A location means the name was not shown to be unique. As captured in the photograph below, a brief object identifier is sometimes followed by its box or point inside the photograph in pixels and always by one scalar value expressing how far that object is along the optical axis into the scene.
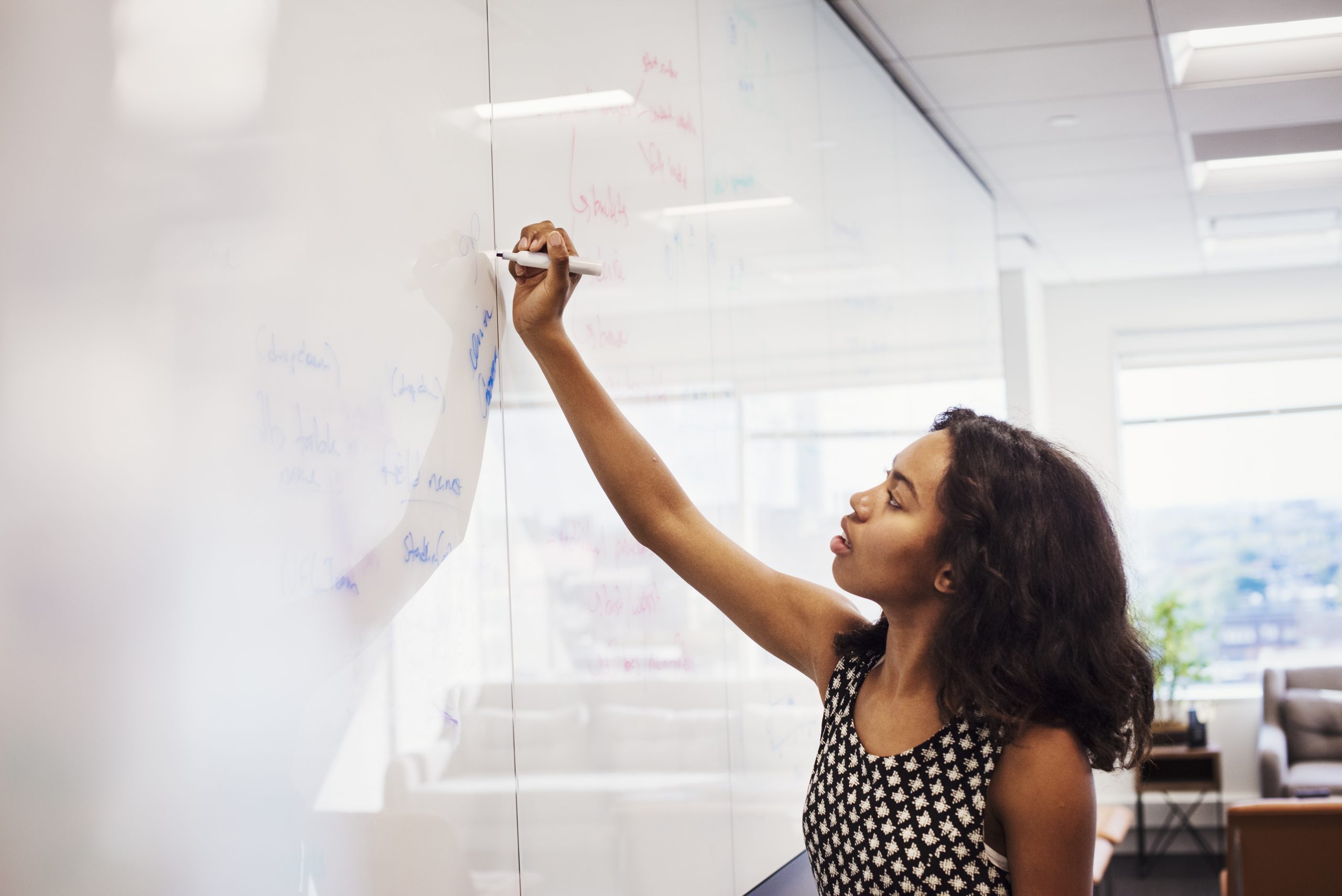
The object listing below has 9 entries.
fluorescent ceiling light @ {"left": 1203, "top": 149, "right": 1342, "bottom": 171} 4.23
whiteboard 0.80
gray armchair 5.59
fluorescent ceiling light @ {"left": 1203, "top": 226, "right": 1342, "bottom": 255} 5.66
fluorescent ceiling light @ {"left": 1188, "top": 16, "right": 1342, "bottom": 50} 3.15
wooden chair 3.49
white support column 6.01
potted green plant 6.12
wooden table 5.84
